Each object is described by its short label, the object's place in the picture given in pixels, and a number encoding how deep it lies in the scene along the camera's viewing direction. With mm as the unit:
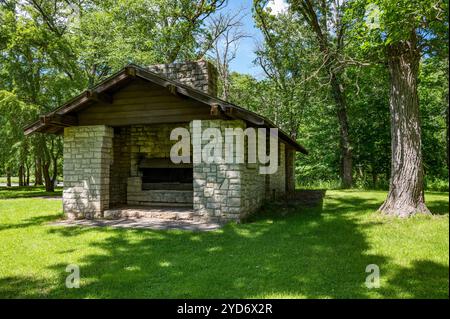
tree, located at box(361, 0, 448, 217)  6461
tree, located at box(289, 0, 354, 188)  15141
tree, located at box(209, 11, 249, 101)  20344
